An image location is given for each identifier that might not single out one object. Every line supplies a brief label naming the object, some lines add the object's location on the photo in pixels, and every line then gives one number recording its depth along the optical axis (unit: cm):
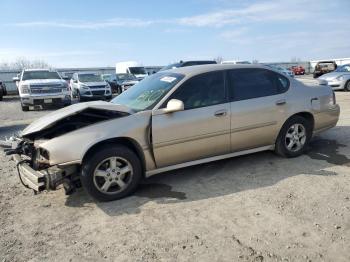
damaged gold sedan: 442
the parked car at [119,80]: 2300
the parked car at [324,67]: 2753
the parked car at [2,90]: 2232
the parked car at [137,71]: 2600
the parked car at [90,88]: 1881
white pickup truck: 1479
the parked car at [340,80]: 1753
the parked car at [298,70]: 4669
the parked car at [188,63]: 1772
